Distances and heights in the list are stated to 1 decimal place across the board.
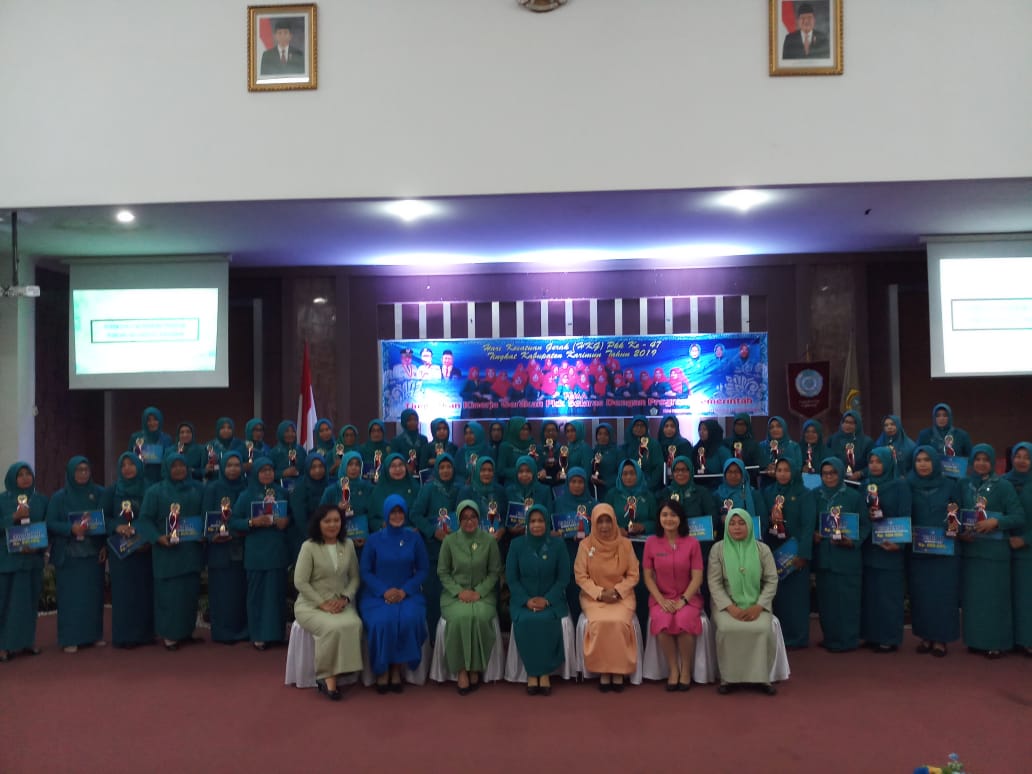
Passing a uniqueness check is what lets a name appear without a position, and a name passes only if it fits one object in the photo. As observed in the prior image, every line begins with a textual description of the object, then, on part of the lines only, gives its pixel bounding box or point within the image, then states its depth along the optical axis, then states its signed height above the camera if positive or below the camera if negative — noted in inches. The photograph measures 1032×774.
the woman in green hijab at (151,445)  289.9 -15.5
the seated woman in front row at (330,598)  202.5 -49.1
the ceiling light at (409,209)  268.7 +60.5
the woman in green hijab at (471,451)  281.7 -18.5
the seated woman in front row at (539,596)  203.9 -49.7
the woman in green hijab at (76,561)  244.7 -46.4
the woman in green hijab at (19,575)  237.1 -48.6
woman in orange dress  204.8 -49.8
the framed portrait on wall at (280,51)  250.2 +101.3
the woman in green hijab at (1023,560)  228.4 -45.3
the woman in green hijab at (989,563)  228.1 -46.0
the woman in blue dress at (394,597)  205.5 -49.7
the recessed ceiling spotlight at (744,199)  263.9 +61.8
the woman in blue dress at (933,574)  230.5 -49.3
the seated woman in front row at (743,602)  200.8 -50.5
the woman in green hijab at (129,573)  248.4 -50.5
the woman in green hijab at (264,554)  243.4 -44.5
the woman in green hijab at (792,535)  233.8 -38.4
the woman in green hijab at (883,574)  232.7 -49.6
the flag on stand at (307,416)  371.2 -7.8
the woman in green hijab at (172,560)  244.5 -46.2
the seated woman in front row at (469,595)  205.9 -49.4
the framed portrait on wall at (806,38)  242.2 +100.5
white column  340.5 +7.5
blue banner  374.6 +8.2
